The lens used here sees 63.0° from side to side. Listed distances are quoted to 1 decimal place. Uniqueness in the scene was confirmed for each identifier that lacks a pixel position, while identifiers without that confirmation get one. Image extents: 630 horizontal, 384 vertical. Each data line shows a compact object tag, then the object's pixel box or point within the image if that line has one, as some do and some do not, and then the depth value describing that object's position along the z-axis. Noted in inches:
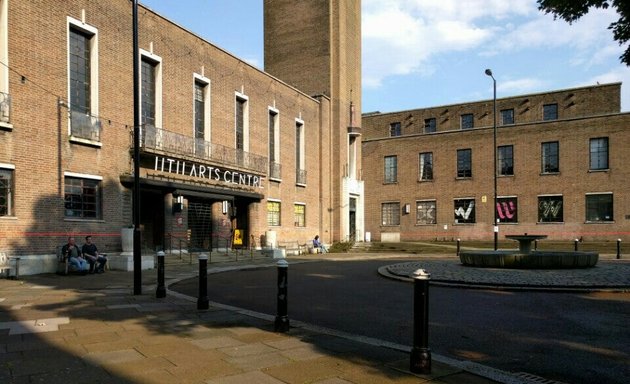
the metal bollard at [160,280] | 417.4
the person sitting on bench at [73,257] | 653.9
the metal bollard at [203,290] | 367.9
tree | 299.6
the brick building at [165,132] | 672.4
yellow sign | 1125.7
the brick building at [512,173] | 1556.3
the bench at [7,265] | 607.5
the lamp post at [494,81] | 1201.2
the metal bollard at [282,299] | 284.4
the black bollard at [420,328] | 205.9
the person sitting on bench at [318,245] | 1368.1
